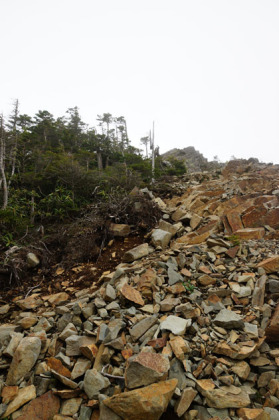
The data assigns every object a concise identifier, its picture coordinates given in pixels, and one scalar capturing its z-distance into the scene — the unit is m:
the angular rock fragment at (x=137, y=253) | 4.45
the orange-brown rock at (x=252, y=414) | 1.93
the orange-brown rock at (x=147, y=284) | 3.30
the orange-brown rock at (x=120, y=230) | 5.36
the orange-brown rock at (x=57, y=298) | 3.72
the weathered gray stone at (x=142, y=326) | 2.64
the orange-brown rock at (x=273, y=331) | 2.62
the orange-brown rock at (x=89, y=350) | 2.49
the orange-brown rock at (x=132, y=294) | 3.13
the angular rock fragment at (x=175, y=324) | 2.57
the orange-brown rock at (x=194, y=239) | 4.80
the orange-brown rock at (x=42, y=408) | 2.10
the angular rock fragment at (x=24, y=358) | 2.39
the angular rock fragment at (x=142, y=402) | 1.87
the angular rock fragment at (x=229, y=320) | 2.71
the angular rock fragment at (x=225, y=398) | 2.04
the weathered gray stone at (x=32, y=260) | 5.02
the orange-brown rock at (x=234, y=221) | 4.95
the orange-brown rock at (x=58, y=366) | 2.40
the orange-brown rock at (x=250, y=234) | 4.55
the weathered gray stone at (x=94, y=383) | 2.14
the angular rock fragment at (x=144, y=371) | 2.04
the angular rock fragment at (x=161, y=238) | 4.80
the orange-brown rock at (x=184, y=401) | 1.99
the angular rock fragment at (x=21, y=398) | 2.12
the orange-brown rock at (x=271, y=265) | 3.50
